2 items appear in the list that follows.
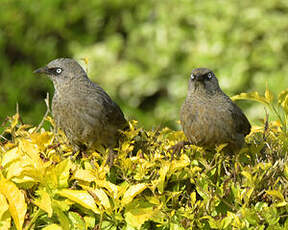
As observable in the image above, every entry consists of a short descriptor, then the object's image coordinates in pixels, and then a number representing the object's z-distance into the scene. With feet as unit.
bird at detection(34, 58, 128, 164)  19.56
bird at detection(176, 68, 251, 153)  18.81
